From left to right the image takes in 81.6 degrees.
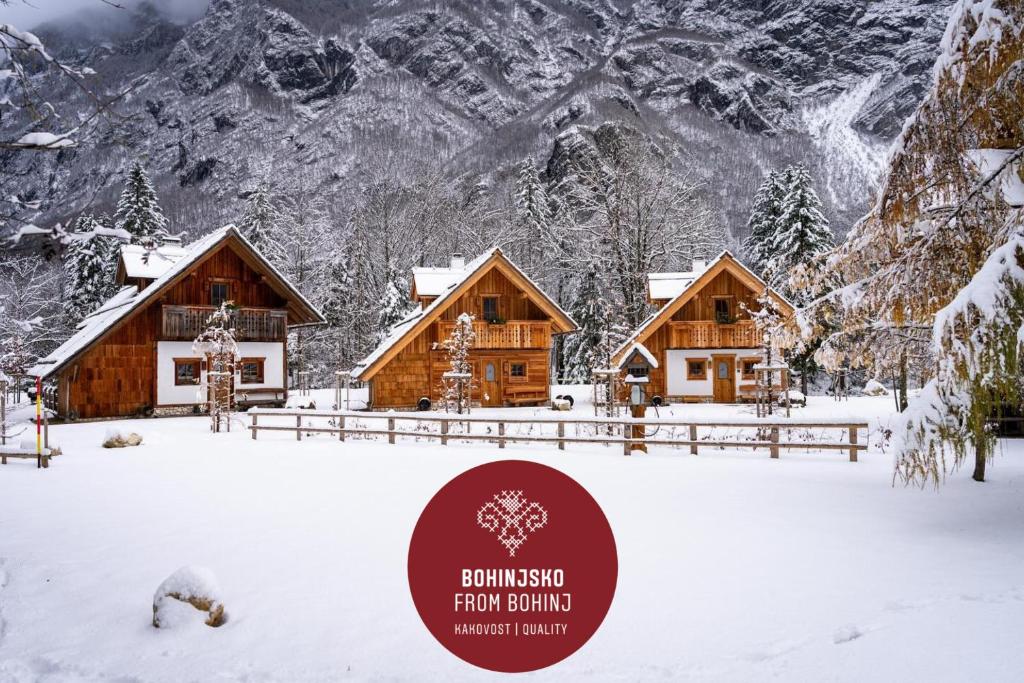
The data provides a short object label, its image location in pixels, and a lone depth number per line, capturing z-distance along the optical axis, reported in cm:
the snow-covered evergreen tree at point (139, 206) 3816
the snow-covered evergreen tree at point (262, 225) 3972
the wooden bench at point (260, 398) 2644
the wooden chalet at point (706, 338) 2798
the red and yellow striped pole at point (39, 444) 1184
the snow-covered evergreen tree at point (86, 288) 3834
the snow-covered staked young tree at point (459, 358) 2078
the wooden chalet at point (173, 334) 2323
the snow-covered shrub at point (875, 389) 2931
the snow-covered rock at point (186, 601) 520
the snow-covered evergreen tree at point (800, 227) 3398
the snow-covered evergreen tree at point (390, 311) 3719
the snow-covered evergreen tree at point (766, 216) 3831
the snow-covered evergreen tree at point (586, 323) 3744
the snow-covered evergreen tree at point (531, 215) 4456
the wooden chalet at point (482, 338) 2633
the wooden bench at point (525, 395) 2825
